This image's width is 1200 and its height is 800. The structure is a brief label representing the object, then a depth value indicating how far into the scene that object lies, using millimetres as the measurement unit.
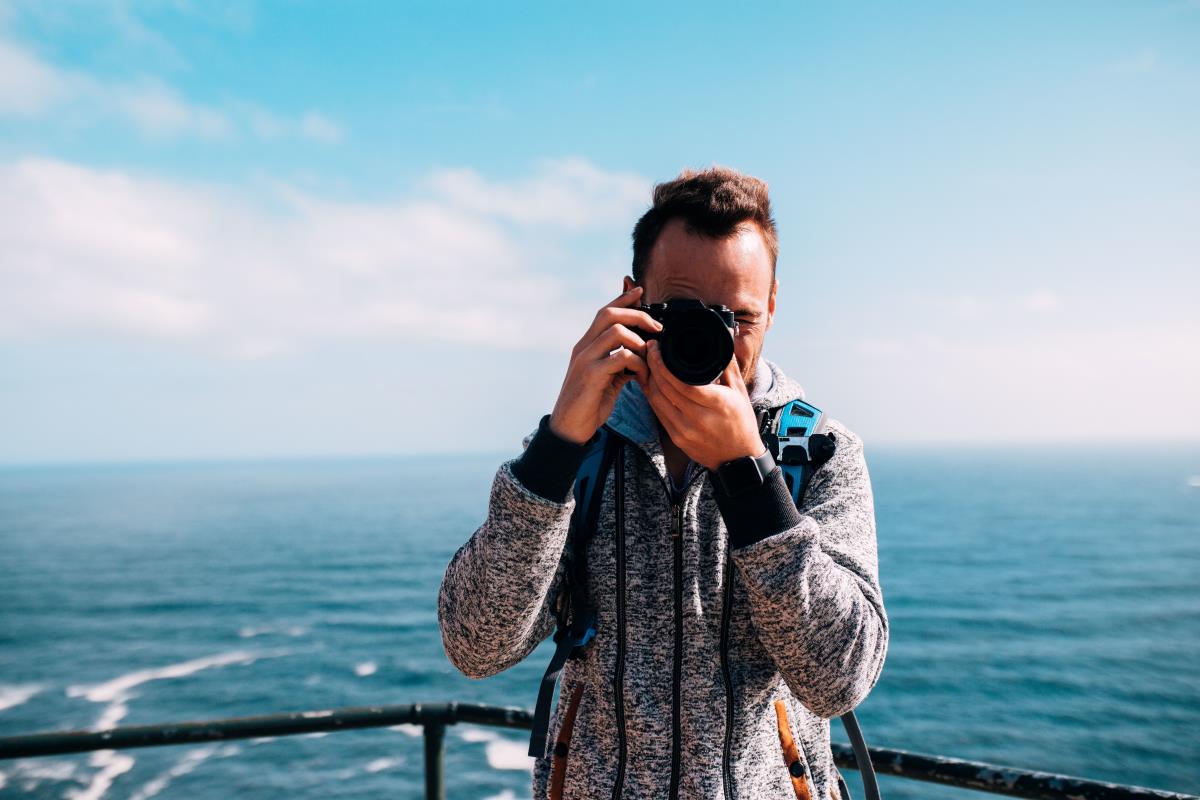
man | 1403
